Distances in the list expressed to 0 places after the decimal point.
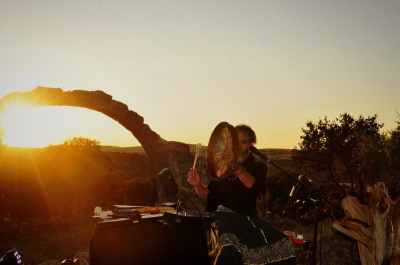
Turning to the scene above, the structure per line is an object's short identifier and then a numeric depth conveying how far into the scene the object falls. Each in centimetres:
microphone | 377
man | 366
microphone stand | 396
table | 349
